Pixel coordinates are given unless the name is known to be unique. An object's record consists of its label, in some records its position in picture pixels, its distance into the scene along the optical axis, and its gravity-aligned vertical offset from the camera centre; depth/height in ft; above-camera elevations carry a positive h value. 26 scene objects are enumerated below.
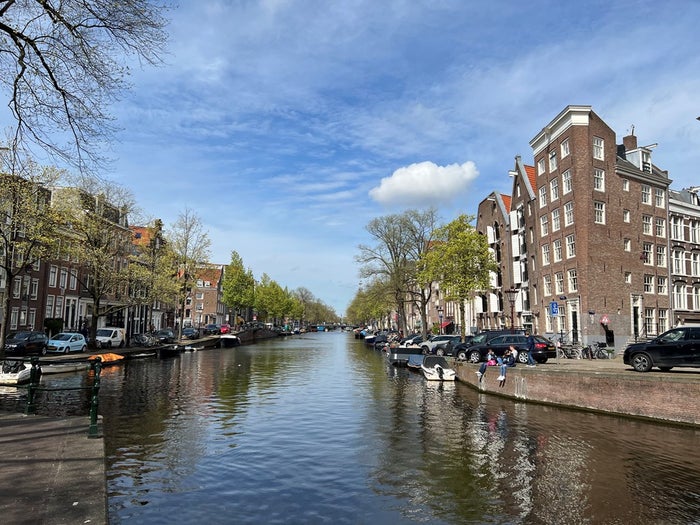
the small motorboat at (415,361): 126.31 -10.16
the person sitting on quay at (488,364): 85.56 -7.08
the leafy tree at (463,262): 141.69 +17.27
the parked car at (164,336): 182.10 -6.63
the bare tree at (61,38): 33.08 +18.96
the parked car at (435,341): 137.31 -5.63
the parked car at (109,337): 145.38 -5.82
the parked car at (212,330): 273.54 -5.98
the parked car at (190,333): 229.66 -6.54
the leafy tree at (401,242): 223.51 +35.35
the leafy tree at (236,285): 310.24 +21.04
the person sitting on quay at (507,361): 79.97 -6.59
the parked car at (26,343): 107.55 -5.76
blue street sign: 111.54 +3.20
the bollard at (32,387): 41.80 -5.83
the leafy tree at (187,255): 197.57 +25.21
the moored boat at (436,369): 102.42 -9.75
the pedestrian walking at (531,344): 96.37 -4.10
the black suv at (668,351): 63.26 -3.56
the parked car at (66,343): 120.37 -6.37
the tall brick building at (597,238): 134.92 +24.73
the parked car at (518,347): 96.73 -4.84
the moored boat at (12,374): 75.00 -8.55
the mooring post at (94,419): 33.94 -6.89
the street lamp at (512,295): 123.85 +6.74
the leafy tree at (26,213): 101.09 +21.56
